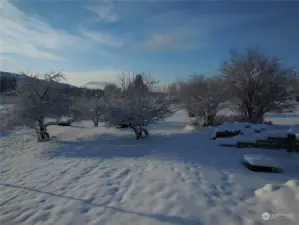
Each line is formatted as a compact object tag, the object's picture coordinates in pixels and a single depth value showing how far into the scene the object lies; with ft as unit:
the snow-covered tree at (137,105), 31.40
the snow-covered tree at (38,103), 35.27
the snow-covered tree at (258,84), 37.47
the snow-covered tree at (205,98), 41.91
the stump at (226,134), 27.35
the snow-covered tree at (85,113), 34.00
